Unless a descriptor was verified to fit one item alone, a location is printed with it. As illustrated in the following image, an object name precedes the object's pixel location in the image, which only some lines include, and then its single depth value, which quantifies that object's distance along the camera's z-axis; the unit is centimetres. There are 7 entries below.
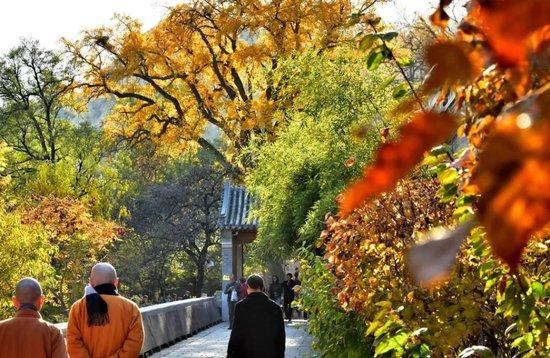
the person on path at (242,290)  3700
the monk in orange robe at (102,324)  872
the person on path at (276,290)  4709
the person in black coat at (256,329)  1096
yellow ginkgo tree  3909
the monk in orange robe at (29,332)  805
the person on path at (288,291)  3706
